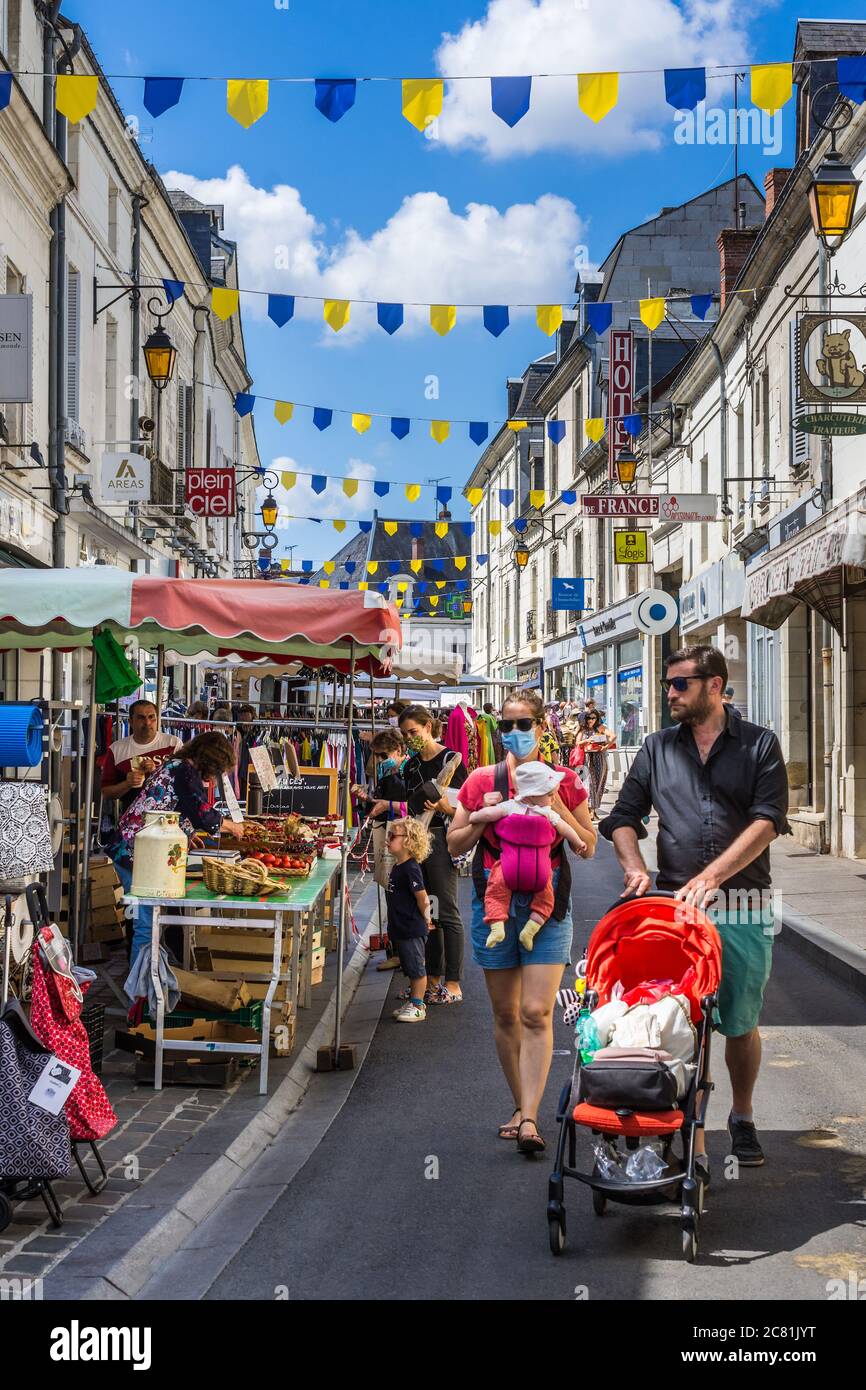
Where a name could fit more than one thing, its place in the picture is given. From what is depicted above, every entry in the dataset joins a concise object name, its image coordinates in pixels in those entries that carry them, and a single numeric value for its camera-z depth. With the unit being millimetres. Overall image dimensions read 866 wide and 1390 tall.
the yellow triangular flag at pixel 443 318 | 13008
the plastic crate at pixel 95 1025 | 5996
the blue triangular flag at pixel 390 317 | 12859
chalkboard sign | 12344
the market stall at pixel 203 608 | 6762
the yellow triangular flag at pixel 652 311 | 14094
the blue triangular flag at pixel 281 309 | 12884
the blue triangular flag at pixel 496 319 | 12914
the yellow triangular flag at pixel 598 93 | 8484
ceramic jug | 6617
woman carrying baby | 5469
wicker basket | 6691
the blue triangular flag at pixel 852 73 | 8969
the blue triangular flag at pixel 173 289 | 14828
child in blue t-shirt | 8398
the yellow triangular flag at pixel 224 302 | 12727
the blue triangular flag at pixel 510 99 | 8508
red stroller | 4273
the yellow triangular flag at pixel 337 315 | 12891
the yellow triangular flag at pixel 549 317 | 12945
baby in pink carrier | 5488
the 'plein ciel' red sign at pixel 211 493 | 23328
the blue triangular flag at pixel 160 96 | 8523
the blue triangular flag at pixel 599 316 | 13648
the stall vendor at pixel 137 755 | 10000
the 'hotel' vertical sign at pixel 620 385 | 30172
